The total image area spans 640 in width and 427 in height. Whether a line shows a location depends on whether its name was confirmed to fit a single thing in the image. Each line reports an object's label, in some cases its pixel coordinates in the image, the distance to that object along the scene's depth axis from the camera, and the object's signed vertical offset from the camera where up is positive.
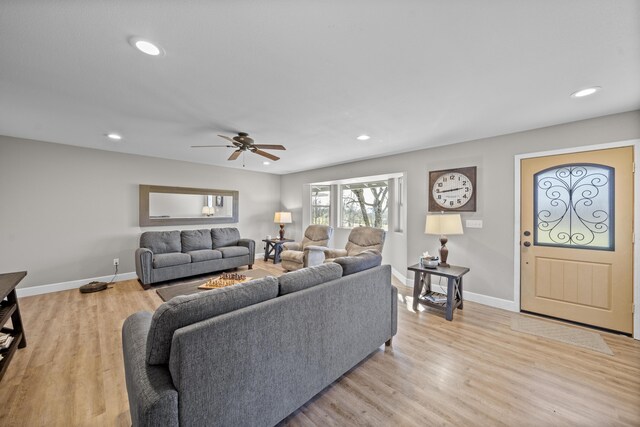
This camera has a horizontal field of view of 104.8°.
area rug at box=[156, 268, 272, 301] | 3.66 -1.21
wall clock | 3.56 +0.35
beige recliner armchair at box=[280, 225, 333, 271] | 4.58 -0.73
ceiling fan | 3.15 +0.90
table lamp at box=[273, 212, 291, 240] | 6.21 -0.14
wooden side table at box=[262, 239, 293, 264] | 5.97 -0.92
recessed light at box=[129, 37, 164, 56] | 1.54 +1.08
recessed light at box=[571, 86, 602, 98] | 2.09 +1.06
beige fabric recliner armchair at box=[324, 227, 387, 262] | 4.14 -0.51
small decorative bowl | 3.24 -0.65
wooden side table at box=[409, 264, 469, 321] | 2.95 -0.99
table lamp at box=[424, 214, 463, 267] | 3.22 -0.16
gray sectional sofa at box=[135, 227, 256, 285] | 4.11 -0.77
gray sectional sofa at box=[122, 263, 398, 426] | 1.05 -0.71
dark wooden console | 1.93 -0.86
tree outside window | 5.16 +0.18
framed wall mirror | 4.81 +0.15
